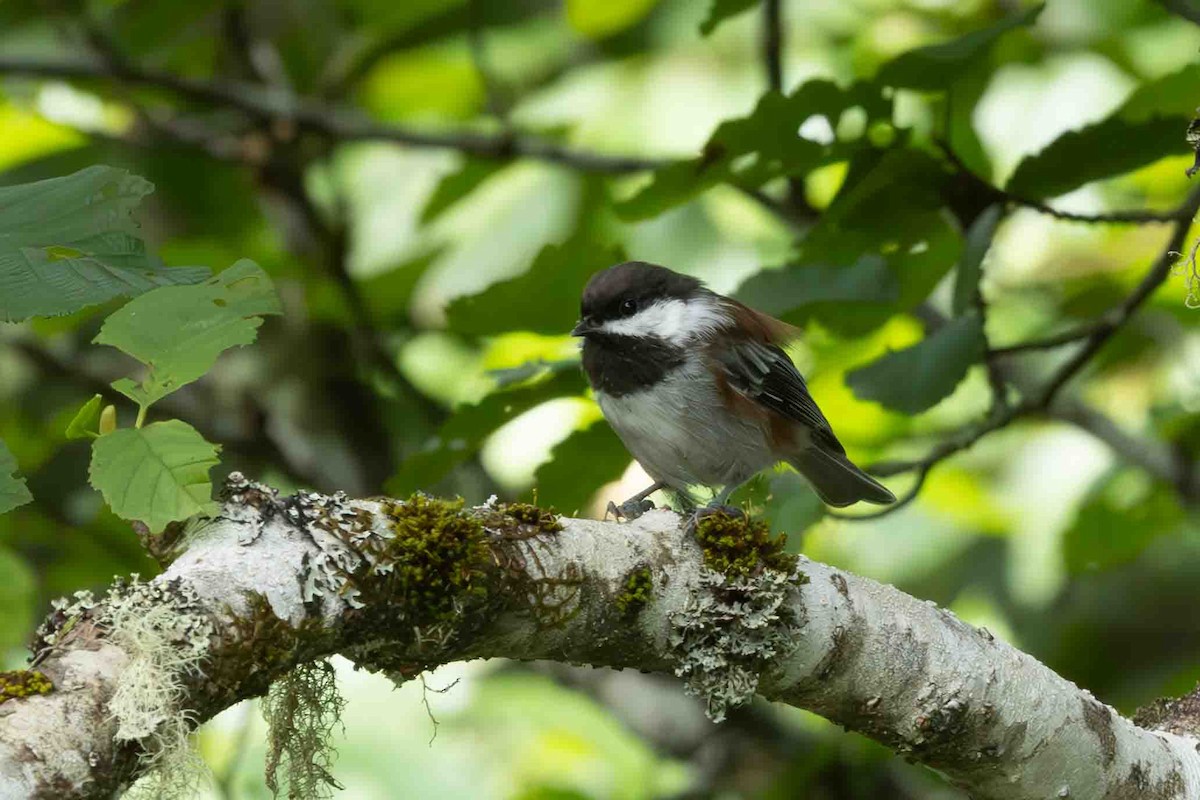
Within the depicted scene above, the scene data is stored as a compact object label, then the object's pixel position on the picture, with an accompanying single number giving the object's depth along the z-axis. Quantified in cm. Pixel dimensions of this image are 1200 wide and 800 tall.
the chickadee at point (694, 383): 730
